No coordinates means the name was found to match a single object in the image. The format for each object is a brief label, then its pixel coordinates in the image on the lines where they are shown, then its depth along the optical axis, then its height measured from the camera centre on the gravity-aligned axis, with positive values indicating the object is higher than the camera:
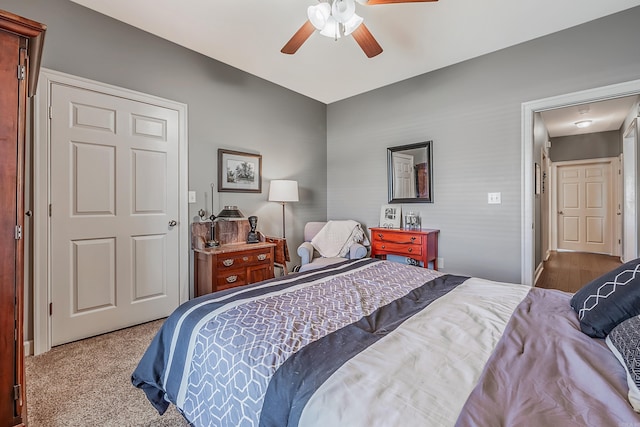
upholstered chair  3.37 -0.49
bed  0.70 -0.45
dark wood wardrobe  1.14 +0.05
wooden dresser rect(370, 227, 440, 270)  3.23 -0.35
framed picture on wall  3.26 +0.49
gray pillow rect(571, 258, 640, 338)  1.01 -0.32
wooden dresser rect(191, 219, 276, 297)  2.79 -0.45
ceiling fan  1.88 +1.31
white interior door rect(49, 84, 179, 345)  2.29 +0.01
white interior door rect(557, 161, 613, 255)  6.07 +0.15
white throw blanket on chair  3.60 -0.30
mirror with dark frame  3.54 +0.51
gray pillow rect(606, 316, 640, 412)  0.70 -0.39
